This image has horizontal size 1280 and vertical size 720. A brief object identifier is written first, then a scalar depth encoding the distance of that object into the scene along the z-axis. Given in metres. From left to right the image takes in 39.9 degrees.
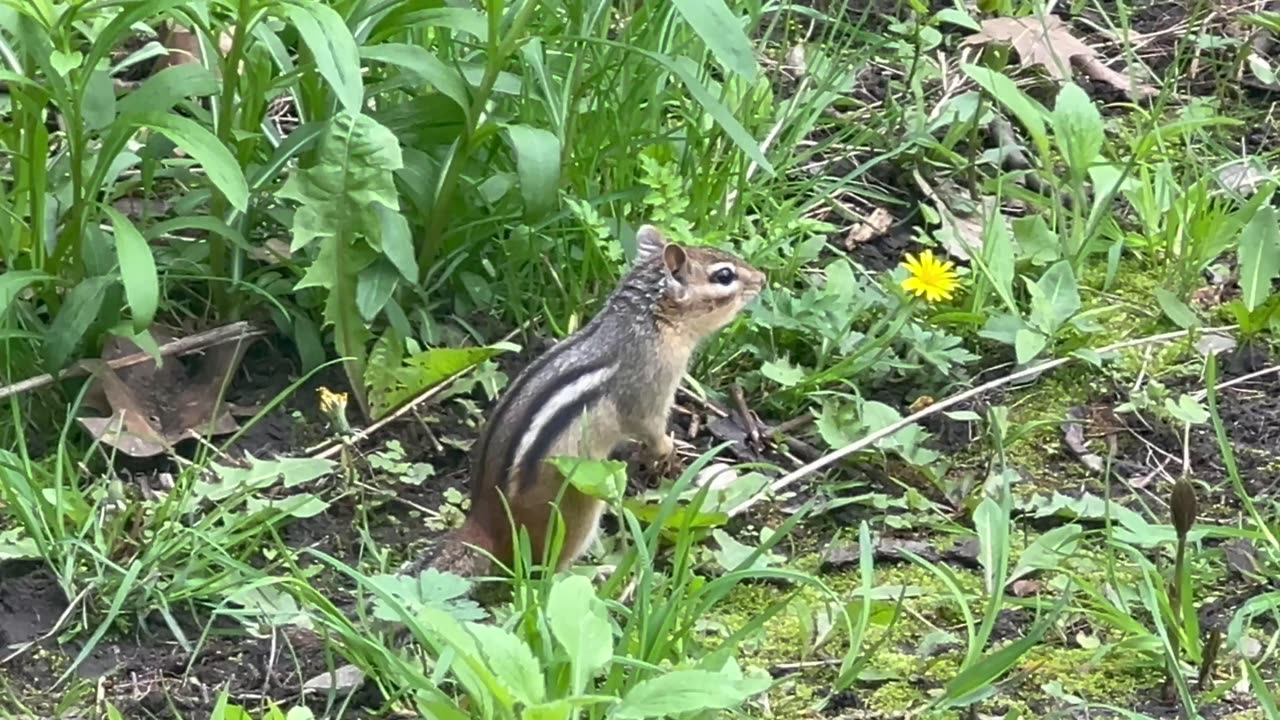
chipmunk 3.13
